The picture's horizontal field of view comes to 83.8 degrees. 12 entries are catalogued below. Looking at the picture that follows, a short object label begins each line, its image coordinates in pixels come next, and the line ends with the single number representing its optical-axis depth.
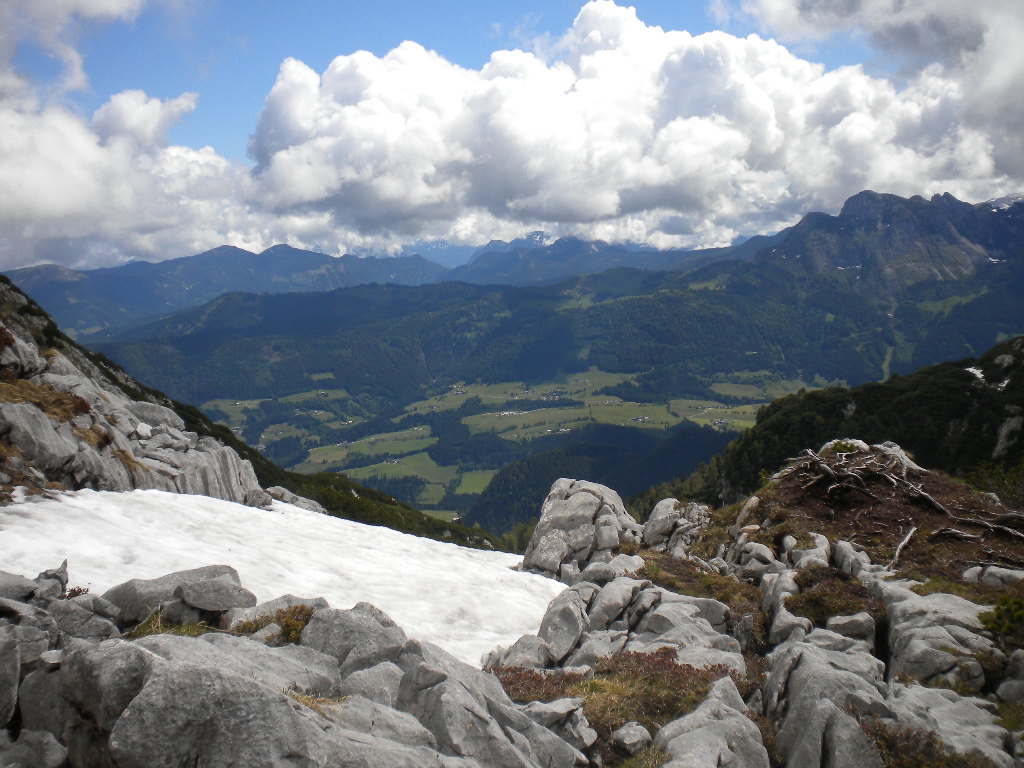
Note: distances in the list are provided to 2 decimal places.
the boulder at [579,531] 32.88
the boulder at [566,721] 12.76
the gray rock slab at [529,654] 17.55
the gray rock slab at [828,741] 11.39
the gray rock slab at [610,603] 21.03
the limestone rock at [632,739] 12.66
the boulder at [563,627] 18.86
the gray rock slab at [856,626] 17.38
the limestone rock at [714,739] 11.74
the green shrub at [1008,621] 14.86
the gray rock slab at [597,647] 17.67
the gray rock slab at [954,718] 11.53
